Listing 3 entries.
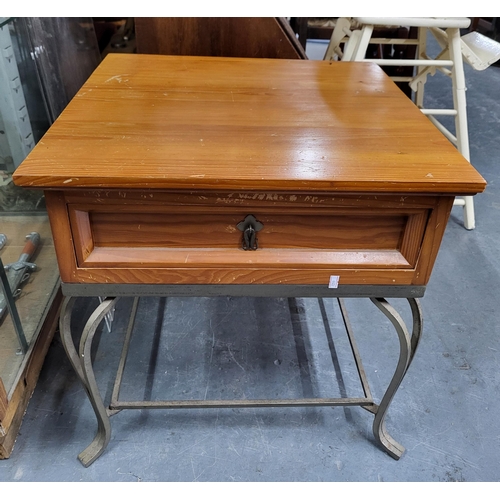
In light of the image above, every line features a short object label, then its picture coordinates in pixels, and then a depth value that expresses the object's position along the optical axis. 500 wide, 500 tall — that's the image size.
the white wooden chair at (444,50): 1.41
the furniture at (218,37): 1.25
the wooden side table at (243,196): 0.63
